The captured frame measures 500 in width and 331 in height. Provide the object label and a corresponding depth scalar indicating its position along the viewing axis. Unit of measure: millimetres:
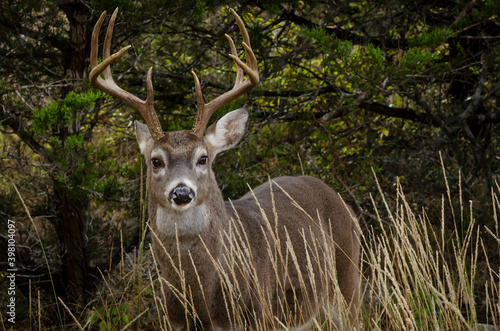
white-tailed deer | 6801
